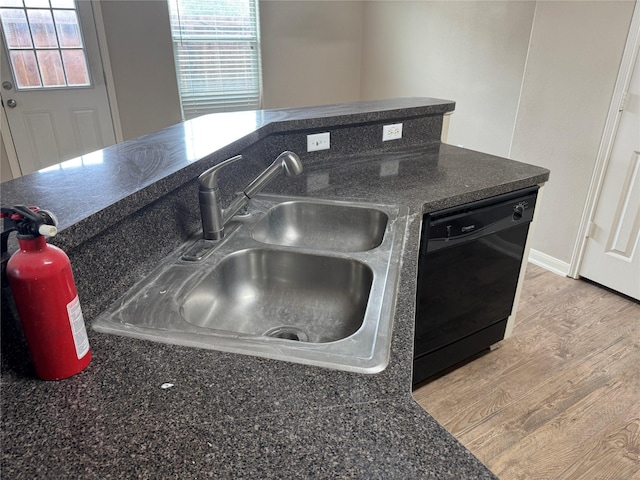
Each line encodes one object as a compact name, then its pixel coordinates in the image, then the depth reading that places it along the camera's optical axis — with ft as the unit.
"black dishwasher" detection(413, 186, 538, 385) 5.09
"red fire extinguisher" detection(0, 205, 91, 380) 1.87
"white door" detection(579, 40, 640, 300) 7.84
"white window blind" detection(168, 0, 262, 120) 12.53
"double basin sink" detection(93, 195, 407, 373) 2.43
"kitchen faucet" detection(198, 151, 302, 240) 3.56
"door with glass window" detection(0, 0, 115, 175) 10.36
